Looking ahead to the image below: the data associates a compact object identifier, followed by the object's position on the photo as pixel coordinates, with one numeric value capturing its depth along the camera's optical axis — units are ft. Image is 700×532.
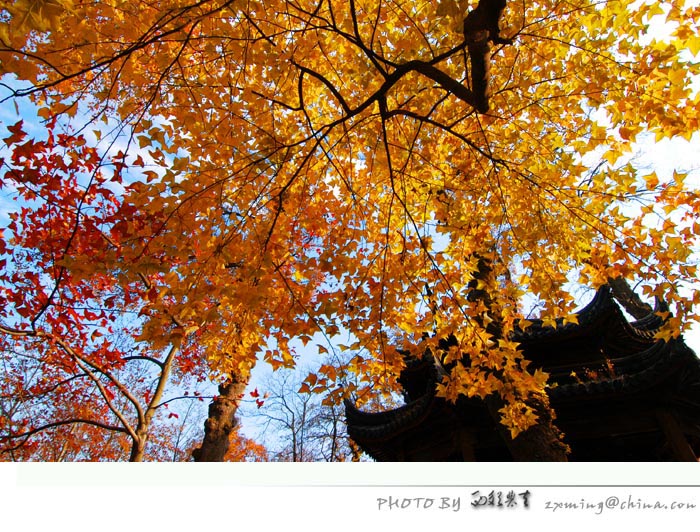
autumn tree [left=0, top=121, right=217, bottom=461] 7.14
